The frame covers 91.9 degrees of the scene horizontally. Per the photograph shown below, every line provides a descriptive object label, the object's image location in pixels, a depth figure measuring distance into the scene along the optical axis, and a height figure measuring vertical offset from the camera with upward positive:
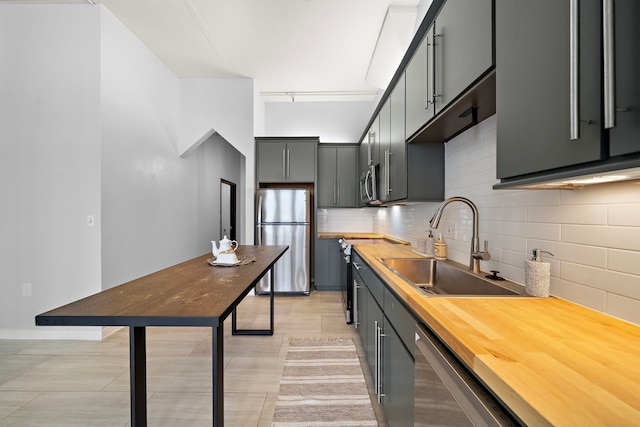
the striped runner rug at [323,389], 1.91 -1.26
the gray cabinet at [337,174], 5.20 +0.68
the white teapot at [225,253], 2.16 -0.28
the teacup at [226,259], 2.15 -0.31
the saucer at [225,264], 2.13 -0.35
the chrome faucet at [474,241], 1.69 -0.15
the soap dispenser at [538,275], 1.23 -0.24
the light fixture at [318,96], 5.15 +2.02
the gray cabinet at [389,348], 1.29 -0.71
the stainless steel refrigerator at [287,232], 4.71 -0.27
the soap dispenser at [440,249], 2.30 -0.26
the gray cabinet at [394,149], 2.44 +0.58
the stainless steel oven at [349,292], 3.48 -0.89
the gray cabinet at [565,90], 0.62 +0.31
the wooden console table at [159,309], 1.09 -0.36
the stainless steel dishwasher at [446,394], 0.64 -0.43
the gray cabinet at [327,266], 4.98 -0.84
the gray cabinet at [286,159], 4.89 +0.87
